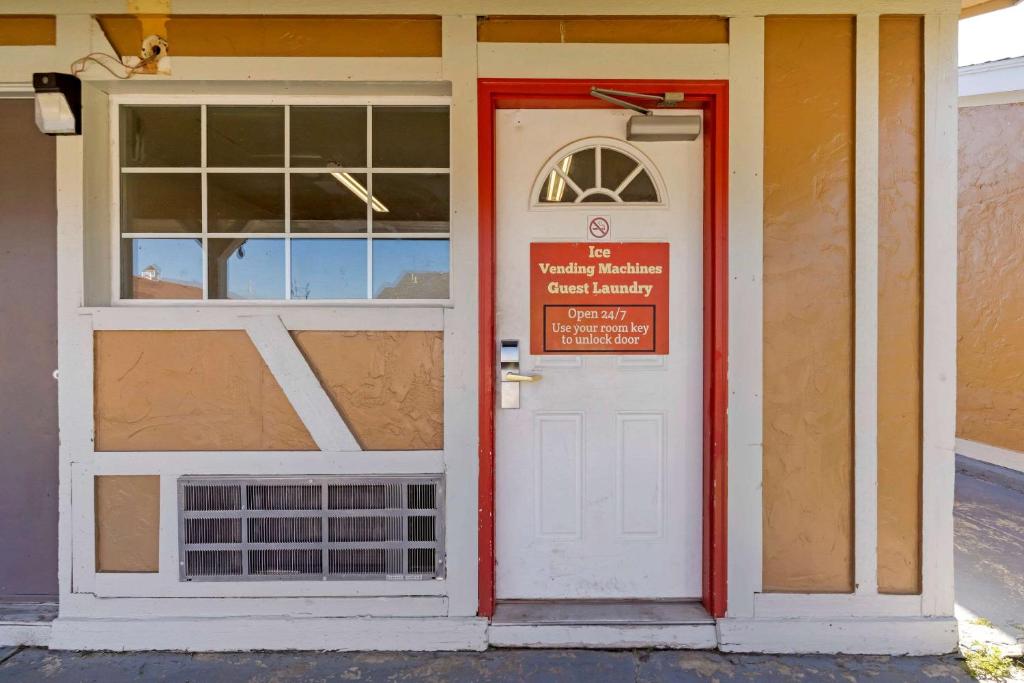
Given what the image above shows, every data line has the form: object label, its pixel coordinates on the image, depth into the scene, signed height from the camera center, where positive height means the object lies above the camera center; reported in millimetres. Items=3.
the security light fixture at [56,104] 2508 +1097
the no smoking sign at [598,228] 2762 +566
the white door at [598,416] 2771 -403
